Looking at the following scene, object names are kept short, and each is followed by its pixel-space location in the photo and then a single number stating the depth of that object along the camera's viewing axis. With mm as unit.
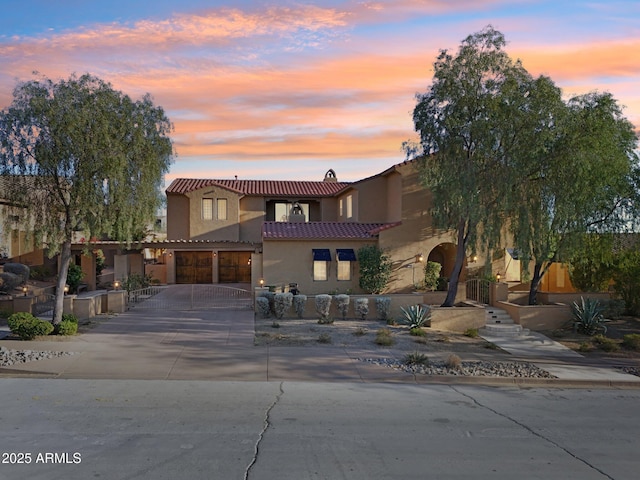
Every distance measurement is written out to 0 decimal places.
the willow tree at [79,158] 14766
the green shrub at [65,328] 15766
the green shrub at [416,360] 13578
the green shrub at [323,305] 20312
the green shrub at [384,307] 20578
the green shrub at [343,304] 20547
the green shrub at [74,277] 25719
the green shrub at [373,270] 23500
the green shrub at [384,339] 15969
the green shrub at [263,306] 20109
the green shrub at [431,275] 24297
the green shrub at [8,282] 22969
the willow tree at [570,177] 18641
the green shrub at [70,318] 16350
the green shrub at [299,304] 20375
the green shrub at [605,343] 16453
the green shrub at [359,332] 17348
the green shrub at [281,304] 20102
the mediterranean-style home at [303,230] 24047
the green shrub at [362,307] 20475
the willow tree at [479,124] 18578
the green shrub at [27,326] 15008
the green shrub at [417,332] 17609
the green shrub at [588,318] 19188
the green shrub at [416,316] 19172
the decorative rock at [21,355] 12531
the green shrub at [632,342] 16688
